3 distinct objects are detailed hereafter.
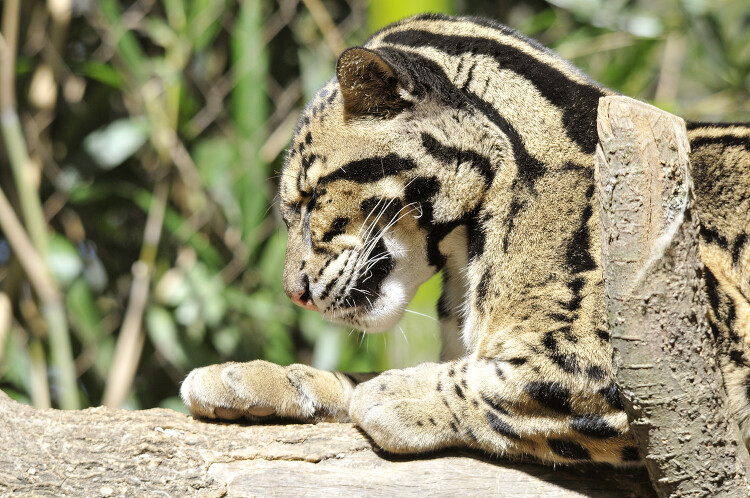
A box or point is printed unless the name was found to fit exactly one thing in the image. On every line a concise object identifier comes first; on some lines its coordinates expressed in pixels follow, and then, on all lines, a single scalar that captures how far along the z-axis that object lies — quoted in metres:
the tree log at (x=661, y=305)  3.24
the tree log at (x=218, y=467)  3.35
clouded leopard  3.35
